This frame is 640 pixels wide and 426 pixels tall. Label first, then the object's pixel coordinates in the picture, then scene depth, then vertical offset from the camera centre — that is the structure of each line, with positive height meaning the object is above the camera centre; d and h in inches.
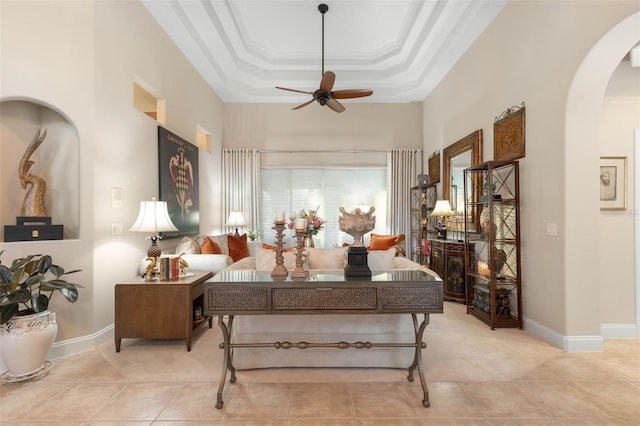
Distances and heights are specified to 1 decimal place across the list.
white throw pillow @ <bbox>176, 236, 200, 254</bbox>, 156.1 -17.4
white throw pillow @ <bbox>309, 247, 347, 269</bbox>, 112.5 -16.8
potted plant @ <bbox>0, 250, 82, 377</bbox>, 89.0 -30.1
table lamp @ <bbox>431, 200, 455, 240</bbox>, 190.7 +0.0
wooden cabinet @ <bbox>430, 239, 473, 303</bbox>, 175.6 -32.0
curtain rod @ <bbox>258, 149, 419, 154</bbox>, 272.9 +52.6
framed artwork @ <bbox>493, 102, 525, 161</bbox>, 137.6 +35.7
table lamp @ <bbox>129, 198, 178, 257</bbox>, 122.6 -3.4
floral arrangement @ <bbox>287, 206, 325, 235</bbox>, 197.5 -7.4
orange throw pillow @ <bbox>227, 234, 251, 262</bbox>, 201.0 -22.8
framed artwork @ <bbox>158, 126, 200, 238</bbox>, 165.5 +18.4
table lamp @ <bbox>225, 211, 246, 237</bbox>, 239.8 -5.5
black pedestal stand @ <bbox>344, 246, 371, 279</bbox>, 86.4 -13.8
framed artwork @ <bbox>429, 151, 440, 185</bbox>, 234.7 +33.9
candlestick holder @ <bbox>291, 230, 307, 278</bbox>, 87.3 -13.9
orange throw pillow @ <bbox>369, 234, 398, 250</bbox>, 192.1 -18.8
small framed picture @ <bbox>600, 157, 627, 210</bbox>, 127.7 +11.6
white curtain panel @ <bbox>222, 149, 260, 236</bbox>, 268.2 +26.5
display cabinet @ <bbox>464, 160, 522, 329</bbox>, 137.0 -18.1
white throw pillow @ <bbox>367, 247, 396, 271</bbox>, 111.8 -17.0
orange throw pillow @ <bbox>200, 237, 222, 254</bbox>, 162.1 -18.3
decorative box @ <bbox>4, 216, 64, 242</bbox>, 100.3 -5.7
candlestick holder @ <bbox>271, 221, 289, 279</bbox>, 88.4 -12.8
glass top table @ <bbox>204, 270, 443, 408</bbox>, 81.3 -21.8
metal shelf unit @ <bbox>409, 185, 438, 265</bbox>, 229.2 -6.6
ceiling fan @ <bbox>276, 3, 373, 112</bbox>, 161.9 +64.4
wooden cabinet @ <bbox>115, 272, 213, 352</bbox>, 114.3 -35.5
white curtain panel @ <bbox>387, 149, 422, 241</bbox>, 266.2 +23.8
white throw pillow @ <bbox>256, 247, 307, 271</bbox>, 108.0 -16.4
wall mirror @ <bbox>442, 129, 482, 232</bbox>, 173.5 +27.5
